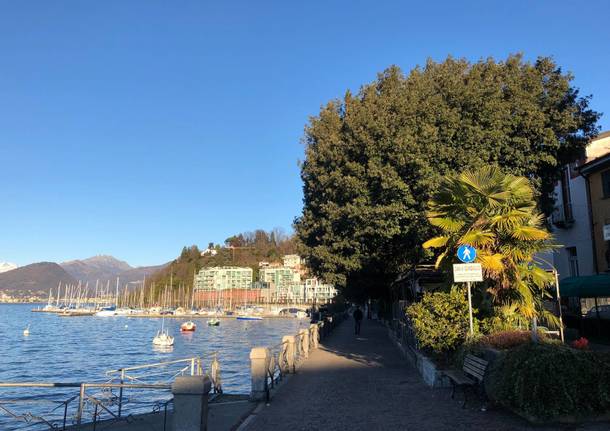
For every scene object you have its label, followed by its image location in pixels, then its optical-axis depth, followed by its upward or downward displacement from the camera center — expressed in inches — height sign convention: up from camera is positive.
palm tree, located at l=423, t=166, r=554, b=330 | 447.2 +55.3
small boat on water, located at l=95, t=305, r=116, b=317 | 5706.2 -151.3
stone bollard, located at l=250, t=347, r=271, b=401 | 445.7 -69.6
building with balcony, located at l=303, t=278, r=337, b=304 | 6764.3 +76.1
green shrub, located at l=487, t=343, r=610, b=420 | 296.7 -49.3
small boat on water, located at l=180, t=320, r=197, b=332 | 3304.6 -187.1
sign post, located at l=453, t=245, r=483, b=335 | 419.8 +24.4
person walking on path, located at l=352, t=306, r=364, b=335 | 1275.8 -46.5
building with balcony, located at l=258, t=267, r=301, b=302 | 7337.6 +248.2
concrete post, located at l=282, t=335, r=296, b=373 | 600.4 -64.5
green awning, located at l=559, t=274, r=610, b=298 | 666.9 +14.7
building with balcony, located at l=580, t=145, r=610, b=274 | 838.5 +157.5
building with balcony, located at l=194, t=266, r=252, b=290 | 7618.1 +299.2
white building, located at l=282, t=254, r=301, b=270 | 7649.6 +555.7
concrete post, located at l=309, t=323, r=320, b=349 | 932.6 -68.2
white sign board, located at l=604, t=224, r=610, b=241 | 733.9 +93.2
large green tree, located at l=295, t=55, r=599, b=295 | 711.1 +228.4
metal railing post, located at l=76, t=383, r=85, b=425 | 420.3 -85.1
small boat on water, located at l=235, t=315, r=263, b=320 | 4922.7 -183.2
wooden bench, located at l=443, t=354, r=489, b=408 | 365.1 -57.8
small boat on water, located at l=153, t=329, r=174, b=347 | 2168.7 -180.6
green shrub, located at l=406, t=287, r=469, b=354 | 476.1 -22.1
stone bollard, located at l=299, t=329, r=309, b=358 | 779.4 -65.1
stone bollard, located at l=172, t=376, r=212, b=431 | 279.3 -56.7
